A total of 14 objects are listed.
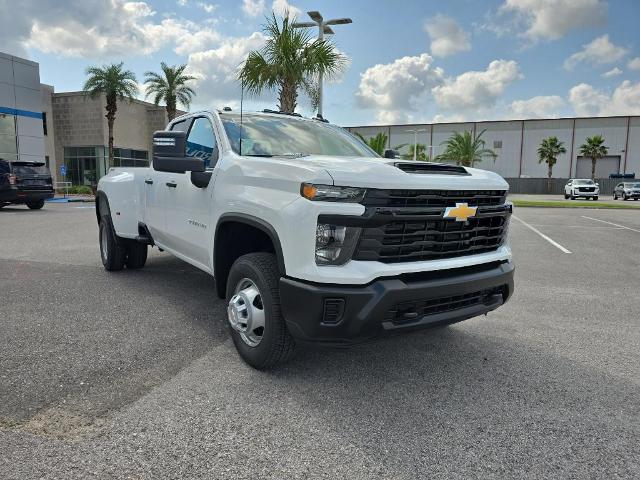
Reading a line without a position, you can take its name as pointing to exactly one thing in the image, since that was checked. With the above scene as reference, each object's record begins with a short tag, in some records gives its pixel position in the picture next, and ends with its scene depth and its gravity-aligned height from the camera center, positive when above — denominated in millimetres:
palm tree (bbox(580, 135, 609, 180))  66500 +3589
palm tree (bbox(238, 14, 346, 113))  15609 +3376
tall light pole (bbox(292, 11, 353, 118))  17938 +5361
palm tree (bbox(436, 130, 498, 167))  62622 +3038
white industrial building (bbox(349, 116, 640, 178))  68312 +4794
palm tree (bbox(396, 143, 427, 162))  64137 +3099
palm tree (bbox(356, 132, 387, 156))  29791 +1829
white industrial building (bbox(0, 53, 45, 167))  28894 +3277
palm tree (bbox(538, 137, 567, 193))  68250 +3290
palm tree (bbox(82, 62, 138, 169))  34844 +5721
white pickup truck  2871 -416
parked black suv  17531 -586
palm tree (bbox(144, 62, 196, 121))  37125 +6083
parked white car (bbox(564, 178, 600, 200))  40638 -1102
